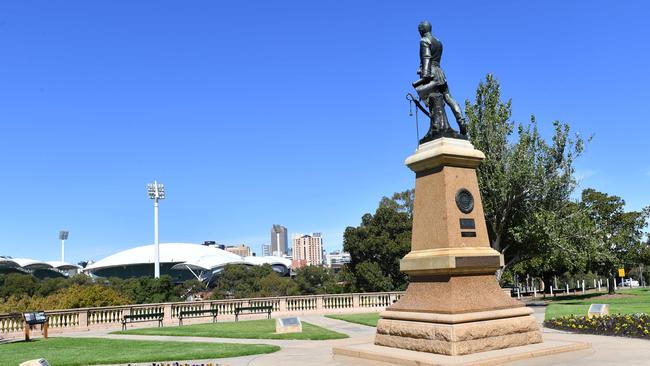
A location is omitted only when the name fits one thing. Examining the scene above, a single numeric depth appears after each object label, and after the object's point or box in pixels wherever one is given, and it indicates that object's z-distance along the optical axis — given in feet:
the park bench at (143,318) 77.82
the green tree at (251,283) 253.01
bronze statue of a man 39.34
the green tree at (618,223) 150.61
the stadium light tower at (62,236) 591.04
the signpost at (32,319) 60.75
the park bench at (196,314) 83.35
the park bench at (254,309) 88.51
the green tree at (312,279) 271.20
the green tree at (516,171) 97.86
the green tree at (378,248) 167.32
